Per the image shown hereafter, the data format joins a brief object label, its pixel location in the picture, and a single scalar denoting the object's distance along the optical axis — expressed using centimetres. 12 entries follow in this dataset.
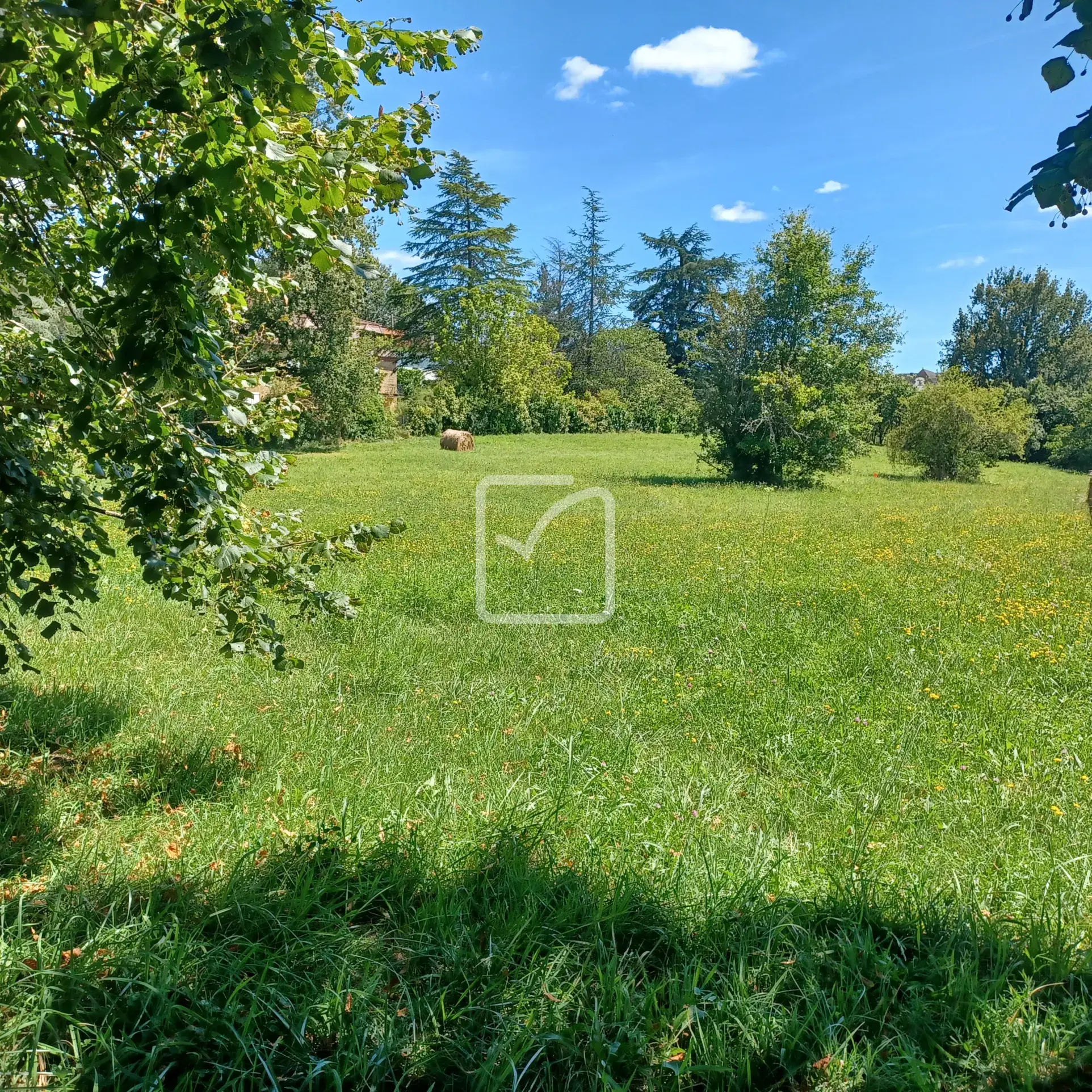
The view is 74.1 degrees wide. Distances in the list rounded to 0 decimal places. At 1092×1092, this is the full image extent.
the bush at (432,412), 3600
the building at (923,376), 6912
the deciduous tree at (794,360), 1906
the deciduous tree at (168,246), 167
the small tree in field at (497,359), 3794
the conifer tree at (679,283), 5584
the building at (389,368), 3816
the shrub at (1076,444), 3222
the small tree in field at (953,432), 2278
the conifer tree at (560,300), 5484
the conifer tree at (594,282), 5616
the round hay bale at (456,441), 2939
